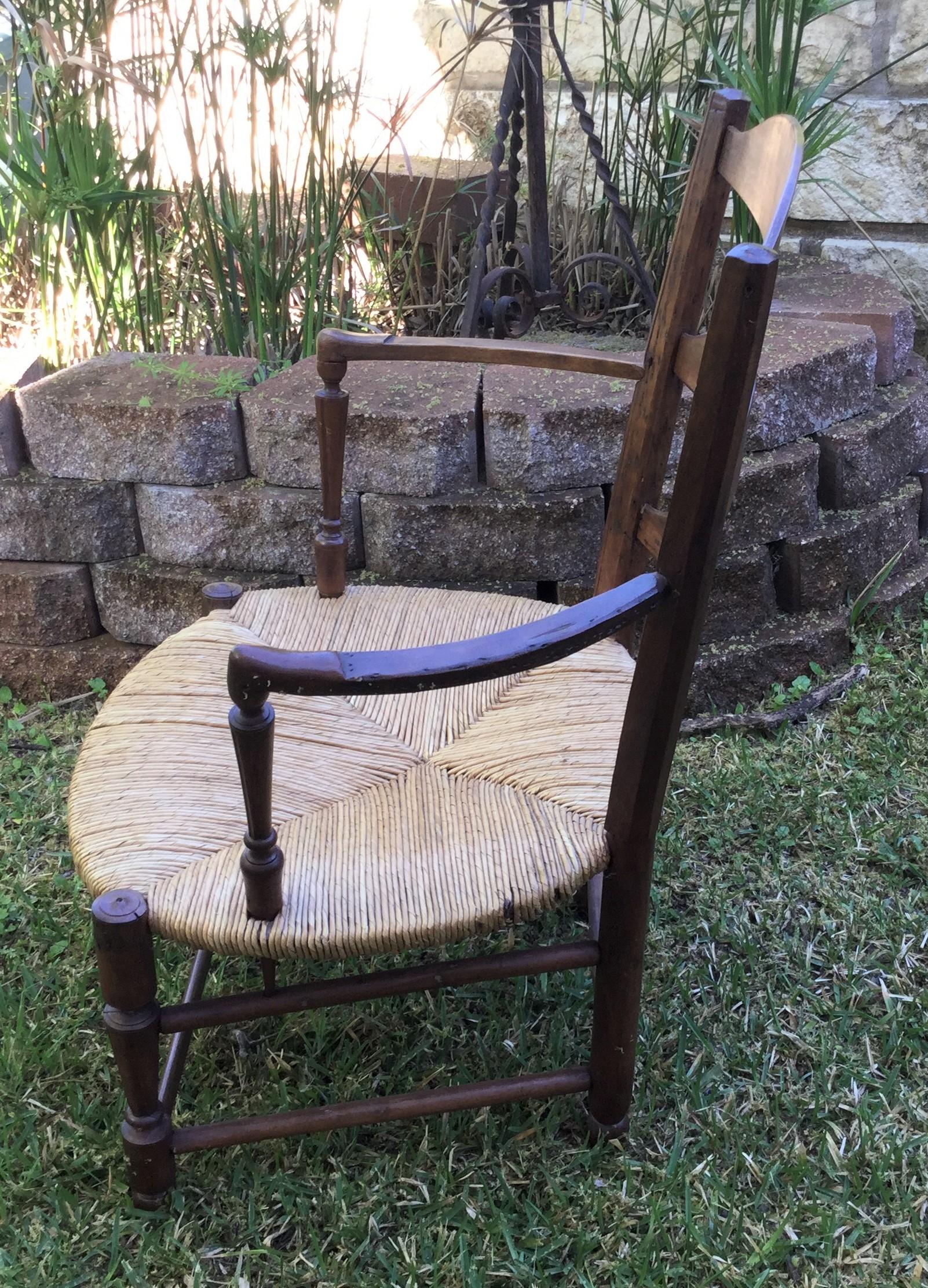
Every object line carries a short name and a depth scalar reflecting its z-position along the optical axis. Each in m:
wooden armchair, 0.92
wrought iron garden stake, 2.14
